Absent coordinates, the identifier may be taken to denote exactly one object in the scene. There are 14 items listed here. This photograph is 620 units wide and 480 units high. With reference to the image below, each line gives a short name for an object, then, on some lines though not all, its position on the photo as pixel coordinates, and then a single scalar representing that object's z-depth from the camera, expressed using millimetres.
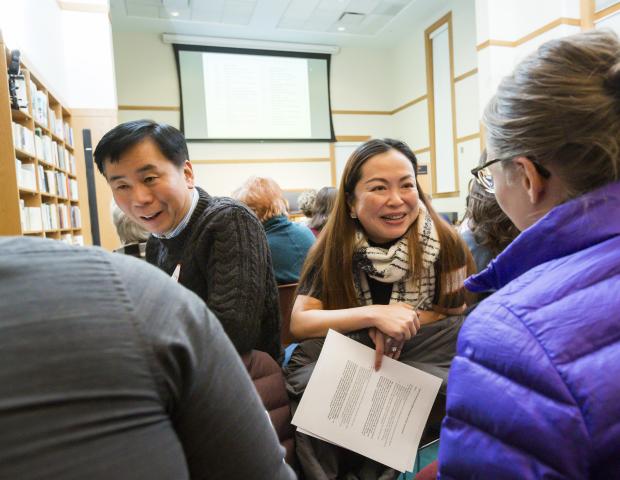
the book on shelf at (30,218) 3438
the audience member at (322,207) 2973
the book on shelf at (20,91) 3069
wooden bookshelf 2996
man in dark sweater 1162
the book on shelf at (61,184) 4469
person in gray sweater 353
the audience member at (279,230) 2266
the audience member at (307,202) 3904
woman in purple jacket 490
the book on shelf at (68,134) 5000
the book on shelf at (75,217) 4994
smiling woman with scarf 1195
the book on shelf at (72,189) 4968
